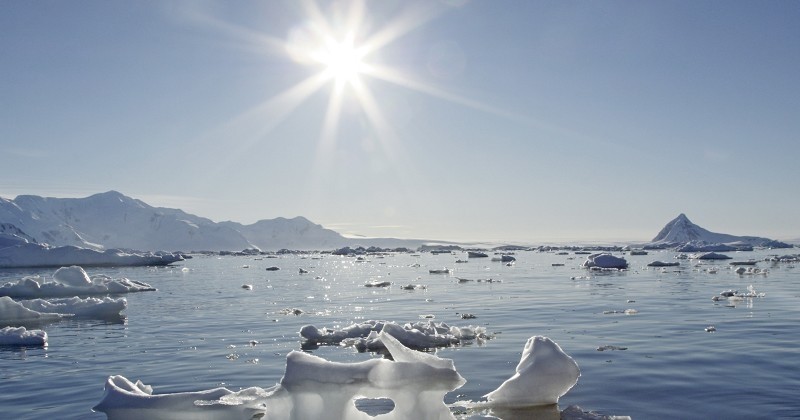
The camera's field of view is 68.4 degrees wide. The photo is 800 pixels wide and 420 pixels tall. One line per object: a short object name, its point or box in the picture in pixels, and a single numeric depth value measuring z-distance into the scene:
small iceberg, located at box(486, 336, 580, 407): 7.49
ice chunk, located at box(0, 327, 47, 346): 13.88
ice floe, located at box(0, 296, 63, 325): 18.05
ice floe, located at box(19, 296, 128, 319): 20.06
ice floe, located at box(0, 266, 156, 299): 27.50
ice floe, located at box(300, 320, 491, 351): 11.98
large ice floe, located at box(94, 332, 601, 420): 5.69
